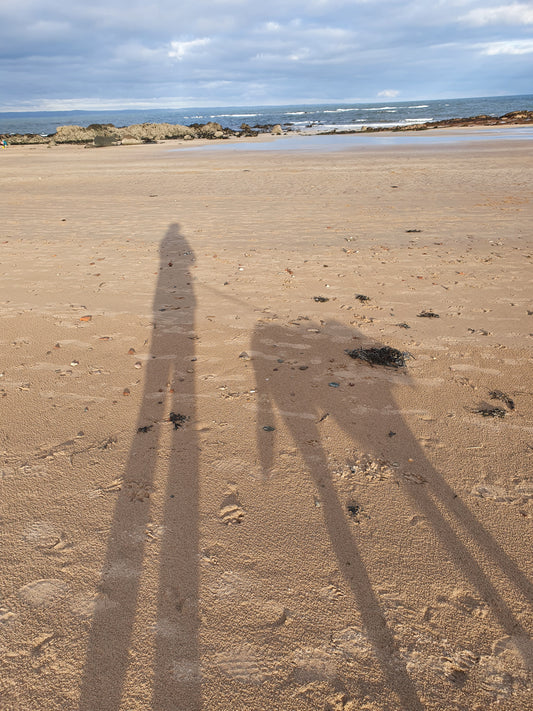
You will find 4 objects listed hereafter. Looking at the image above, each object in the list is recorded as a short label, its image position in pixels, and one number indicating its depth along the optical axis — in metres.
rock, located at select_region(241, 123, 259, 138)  42.72
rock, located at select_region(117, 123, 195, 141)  39.16
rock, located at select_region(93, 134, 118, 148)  34.88
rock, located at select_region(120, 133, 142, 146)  36.08
